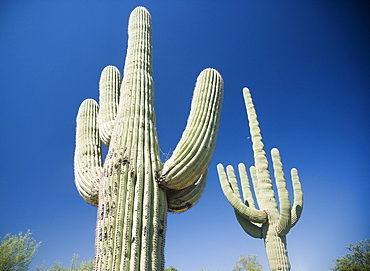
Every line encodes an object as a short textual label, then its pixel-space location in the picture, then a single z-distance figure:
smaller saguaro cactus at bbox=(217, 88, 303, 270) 6.74
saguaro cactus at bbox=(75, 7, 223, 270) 2.66
